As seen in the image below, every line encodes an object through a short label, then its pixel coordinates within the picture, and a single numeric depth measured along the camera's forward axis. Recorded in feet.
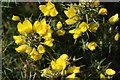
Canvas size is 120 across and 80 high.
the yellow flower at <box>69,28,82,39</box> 1.82
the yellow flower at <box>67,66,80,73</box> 1.82
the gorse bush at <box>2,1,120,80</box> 1.78
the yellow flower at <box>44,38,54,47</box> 1.78
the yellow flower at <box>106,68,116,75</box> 1.86
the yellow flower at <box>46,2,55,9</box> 1.82
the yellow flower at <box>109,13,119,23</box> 1.87
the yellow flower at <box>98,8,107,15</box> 1.84
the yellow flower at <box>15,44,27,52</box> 1.77
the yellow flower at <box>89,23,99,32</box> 1.83
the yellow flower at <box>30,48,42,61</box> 1.77
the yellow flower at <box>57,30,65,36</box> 1.83
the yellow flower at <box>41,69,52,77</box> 1.81
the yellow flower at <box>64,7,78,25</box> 1.81
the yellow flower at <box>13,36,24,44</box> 1.78
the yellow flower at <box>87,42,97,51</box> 1.85
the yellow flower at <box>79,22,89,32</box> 1.80
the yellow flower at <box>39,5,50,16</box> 1.83
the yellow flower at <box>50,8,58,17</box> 1.82
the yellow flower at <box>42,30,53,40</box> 1.77
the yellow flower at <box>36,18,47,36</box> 1.76
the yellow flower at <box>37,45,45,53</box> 1.77
